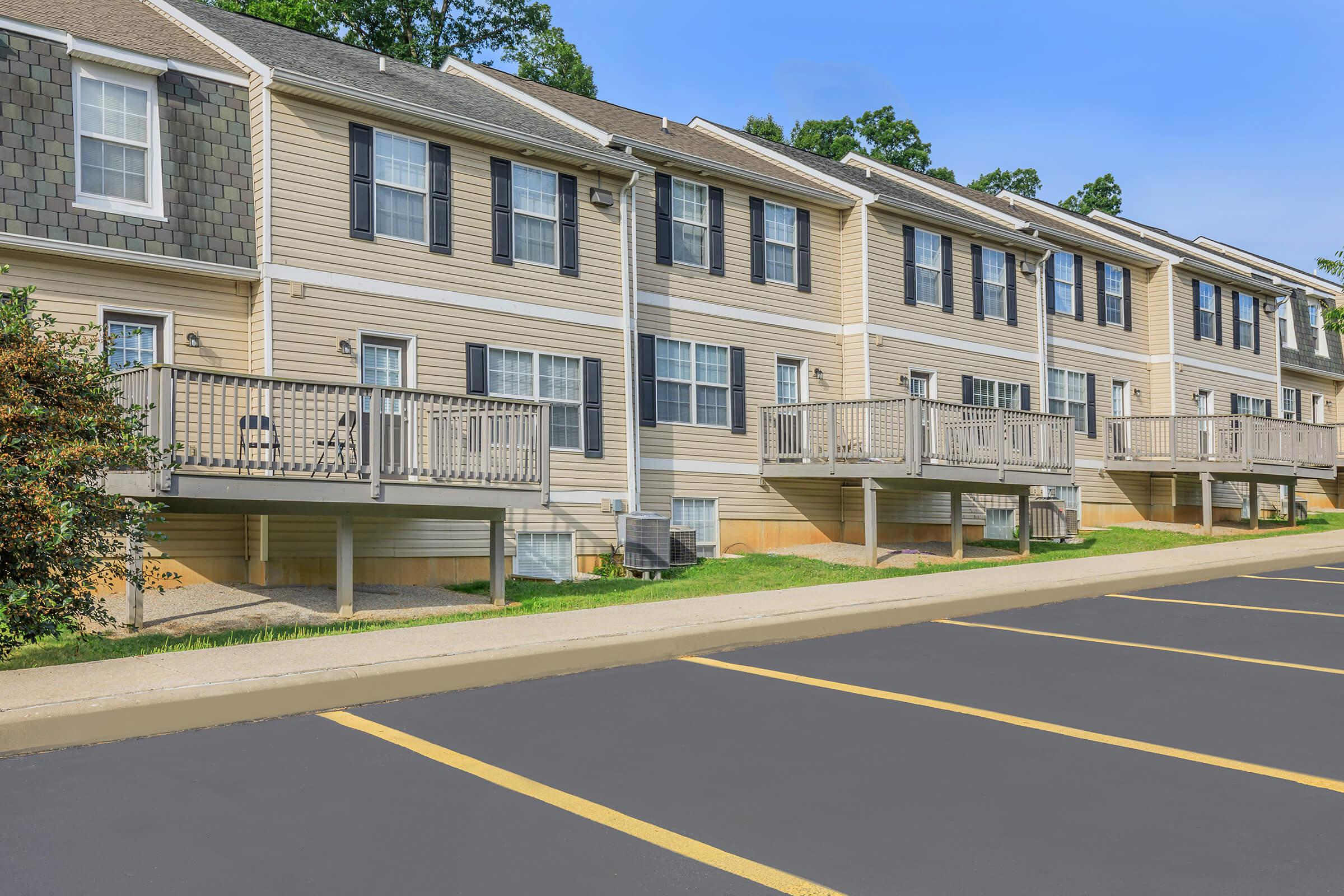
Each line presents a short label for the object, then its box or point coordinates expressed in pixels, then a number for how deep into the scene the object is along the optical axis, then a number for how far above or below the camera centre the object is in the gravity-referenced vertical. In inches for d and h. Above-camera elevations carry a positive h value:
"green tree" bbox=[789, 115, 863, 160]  1919.3 +573.8
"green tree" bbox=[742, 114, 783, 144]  1876.2 +571.2
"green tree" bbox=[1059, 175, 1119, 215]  2139.5 +517.7
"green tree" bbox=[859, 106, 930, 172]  1953.7 +578.1
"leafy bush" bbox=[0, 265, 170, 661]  338.0 +0.9
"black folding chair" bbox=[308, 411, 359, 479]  489.7 +15.0
